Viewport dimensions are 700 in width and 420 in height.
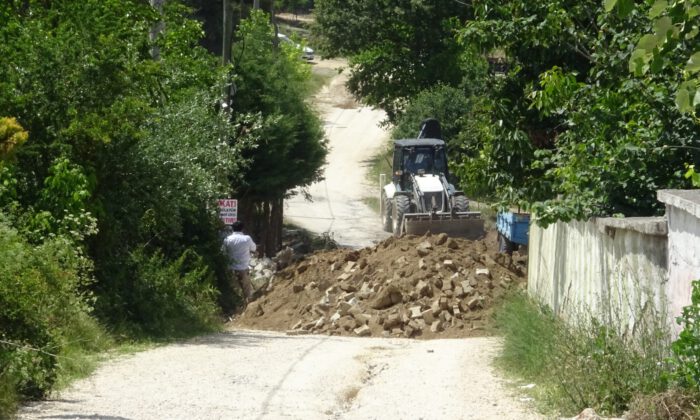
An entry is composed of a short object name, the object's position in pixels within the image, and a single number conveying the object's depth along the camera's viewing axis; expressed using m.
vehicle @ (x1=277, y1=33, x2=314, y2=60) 90.66
